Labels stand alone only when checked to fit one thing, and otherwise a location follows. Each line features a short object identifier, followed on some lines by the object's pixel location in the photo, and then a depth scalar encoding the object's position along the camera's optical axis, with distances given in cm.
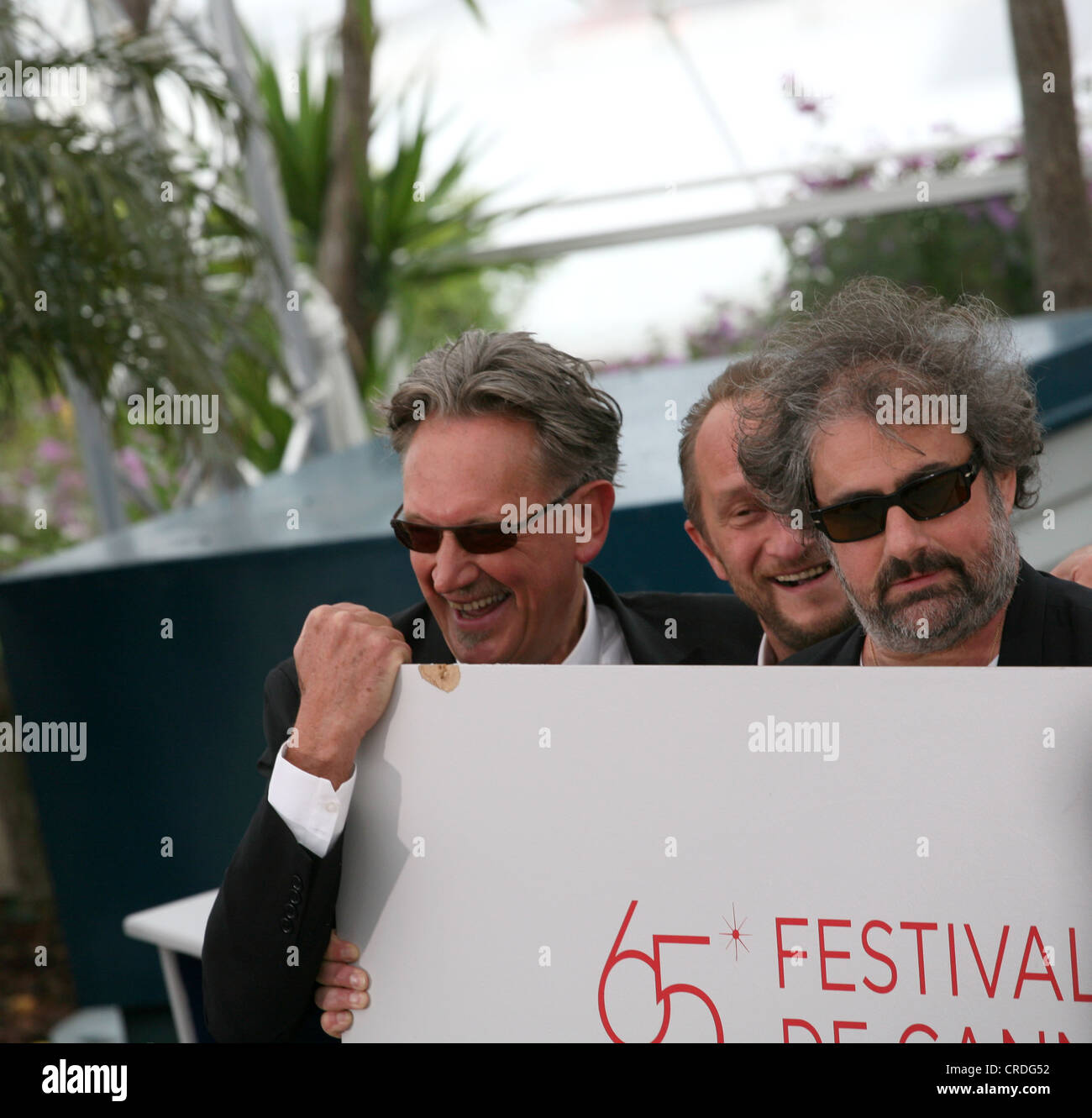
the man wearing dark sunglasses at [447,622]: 167
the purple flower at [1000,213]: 611
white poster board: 159
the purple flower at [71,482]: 748
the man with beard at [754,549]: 188
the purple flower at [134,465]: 642
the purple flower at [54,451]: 728
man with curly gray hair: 162
